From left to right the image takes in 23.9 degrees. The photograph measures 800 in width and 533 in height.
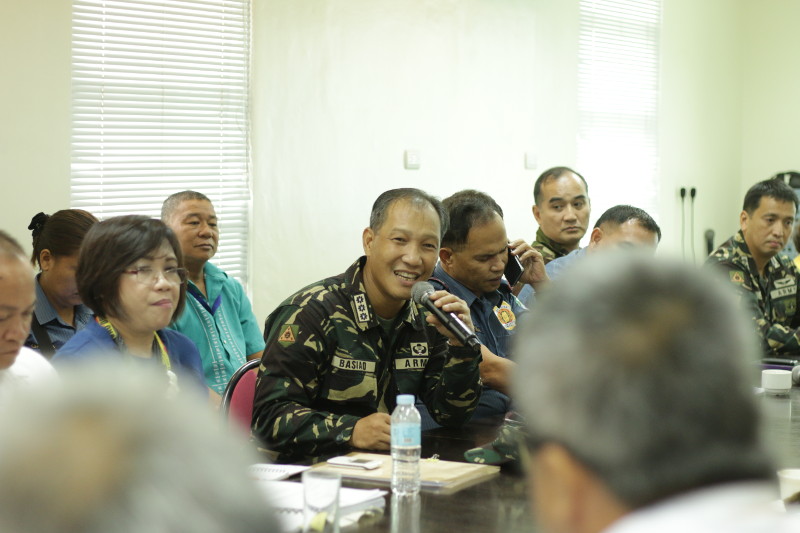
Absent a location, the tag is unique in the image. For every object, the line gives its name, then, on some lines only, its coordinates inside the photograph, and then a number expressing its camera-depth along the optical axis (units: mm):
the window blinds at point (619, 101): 14311
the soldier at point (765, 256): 9768
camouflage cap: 4446
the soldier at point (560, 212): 9993
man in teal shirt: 7586
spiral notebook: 4113
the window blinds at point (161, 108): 8869
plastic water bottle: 3989
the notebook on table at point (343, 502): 3492
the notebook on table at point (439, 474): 4062
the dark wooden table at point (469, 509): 3502
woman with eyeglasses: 5047
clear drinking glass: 3190
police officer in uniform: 6888
